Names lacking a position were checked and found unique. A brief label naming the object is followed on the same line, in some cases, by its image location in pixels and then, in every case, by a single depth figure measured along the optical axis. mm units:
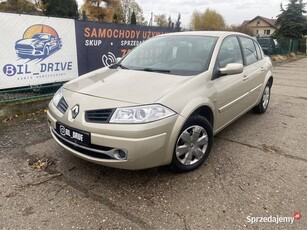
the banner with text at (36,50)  4898
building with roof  78188
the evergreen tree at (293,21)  31092
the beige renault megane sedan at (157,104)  2531
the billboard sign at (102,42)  6145
